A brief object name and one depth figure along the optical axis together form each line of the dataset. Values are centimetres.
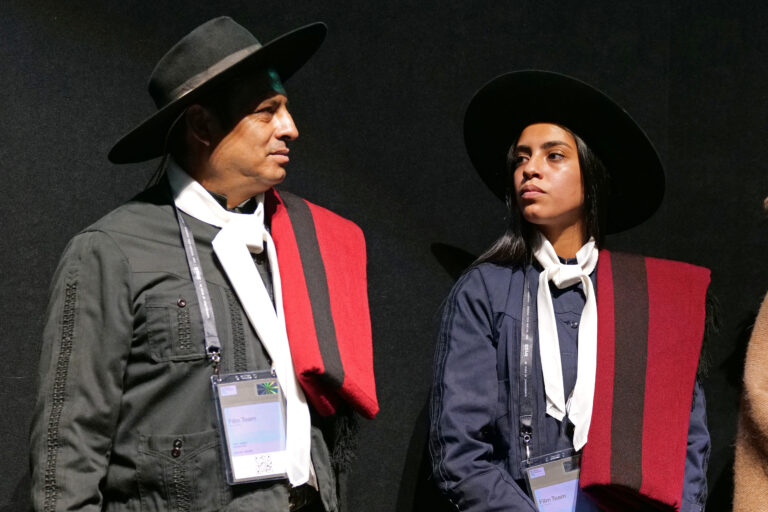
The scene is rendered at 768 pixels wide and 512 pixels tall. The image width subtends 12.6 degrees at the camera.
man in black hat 508
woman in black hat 533
